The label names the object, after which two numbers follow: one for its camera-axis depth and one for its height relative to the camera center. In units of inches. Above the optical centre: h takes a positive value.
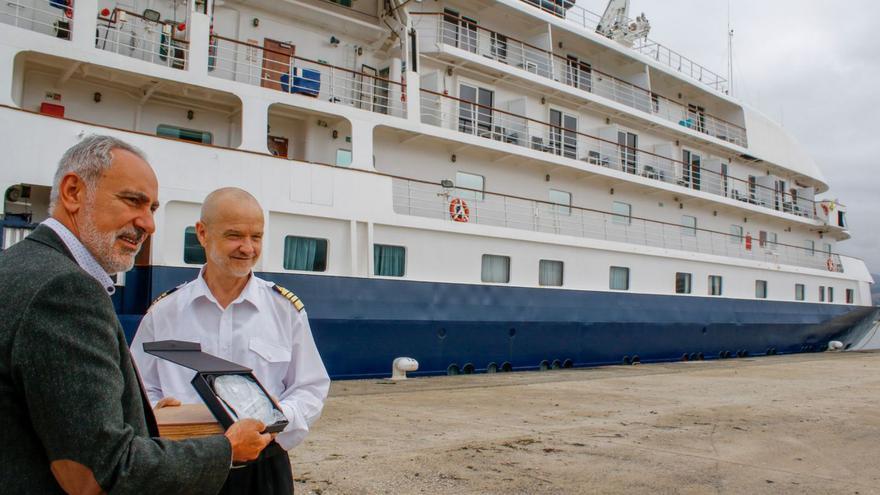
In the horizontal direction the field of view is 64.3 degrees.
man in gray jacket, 55.9 -8.1
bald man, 95.1 -3.6
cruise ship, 370.3 +97.1
